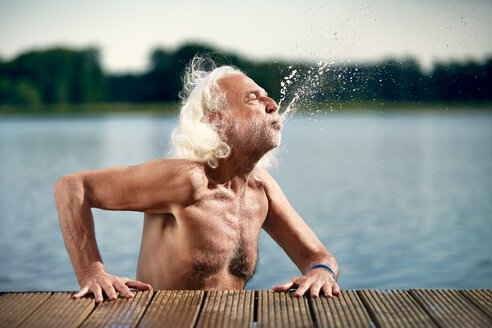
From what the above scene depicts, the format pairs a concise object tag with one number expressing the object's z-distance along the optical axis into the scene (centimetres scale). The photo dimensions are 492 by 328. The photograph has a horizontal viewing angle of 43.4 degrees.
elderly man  314
